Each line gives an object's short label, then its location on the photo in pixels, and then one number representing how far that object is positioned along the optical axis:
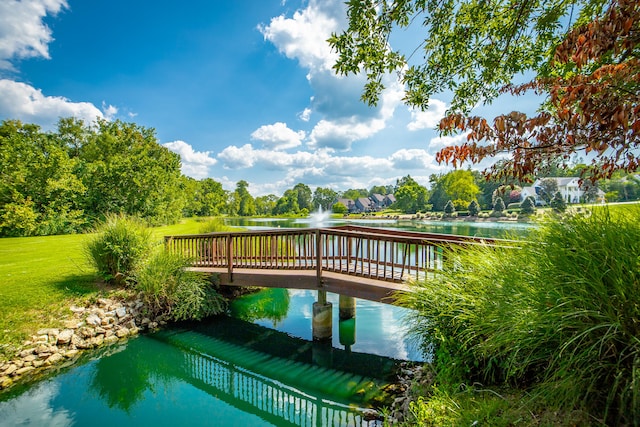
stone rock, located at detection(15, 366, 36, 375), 5.47
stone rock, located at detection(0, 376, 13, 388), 5.13
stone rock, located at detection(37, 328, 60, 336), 6.28
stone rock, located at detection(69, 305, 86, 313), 7.12
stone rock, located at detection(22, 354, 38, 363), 5.71
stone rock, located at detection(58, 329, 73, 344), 6.37
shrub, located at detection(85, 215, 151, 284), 8.35
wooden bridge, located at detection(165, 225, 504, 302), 6.08
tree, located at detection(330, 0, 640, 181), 1.93
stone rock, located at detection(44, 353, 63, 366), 5.91
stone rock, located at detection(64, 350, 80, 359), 6.23
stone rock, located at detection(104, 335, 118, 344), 6.92
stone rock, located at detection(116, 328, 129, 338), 7.15
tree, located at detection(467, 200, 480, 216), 47.22
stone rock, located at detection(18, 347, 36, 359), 5.73
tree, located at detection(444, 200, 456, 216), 51.32
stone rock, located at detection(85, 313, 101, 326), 7.04
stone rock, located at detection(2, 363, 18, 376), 5.32
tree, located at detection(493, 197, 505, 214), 44.56
